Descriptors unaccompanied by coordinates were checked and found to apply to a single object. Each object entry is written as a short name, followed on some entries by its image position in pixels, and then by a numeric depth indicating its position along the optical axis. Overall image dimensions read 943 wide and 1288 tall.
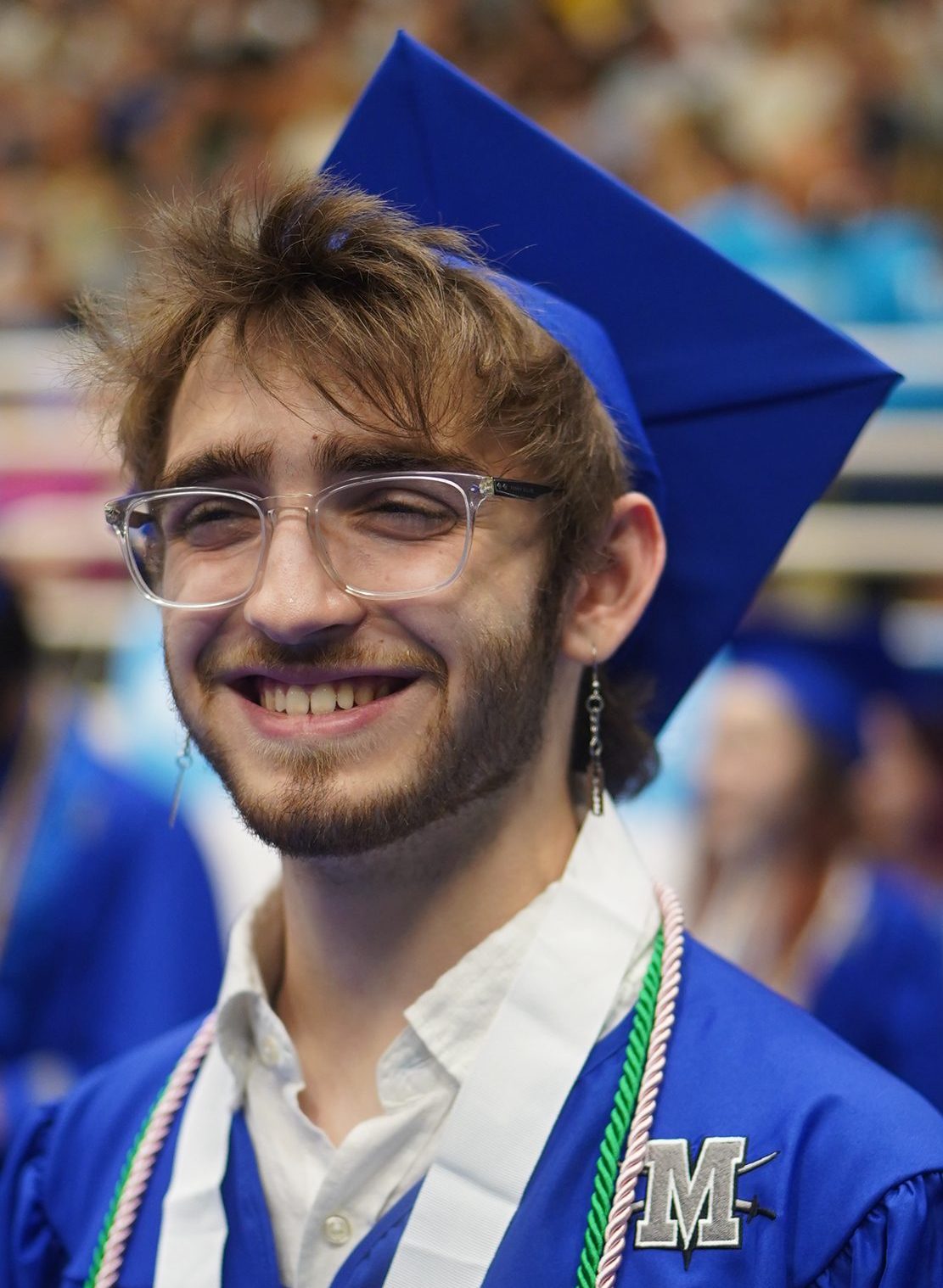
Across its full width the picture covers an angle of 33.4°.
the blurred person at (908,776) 5.13
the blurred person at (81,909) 3.21
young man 1.40
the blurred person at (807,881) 3.85
